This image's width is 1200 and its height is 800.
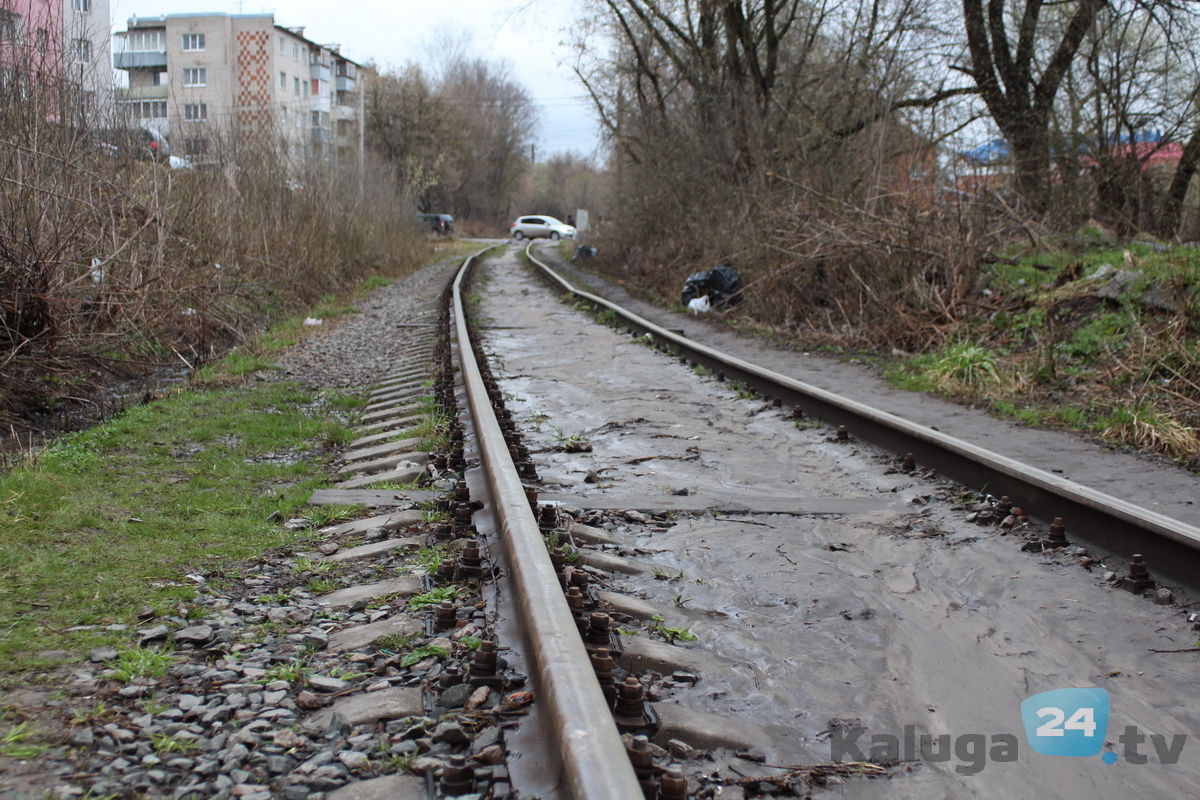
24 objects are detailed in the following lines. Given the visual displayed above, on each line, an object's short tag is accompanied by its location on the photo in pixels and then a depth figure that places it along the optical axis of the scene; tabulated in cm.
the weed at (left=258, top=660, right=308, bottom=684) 246
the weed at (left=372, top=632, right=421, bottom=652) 268
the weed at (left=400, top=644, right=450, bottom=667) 257
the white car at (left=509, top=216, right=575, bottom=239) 5862
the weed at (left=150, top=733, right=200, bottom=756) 207
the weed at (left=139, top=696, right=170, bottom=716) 224
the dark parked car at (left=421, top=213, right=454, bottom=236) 5054
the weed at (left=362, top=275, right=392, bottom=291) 1937
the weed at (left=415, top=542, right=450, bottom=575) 326
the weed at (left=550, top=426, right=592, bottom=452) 536
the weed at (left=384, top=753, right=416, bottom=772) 203
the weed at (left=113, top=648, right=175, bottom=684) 241
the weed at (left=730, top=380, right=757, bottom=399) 718
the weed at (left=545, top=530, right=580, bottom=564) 325
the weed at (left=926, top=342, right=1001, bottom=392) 741
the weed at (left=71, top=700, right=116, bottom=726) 215
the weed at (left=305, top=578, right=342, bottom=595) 320
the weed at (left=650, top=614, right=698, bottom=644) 283
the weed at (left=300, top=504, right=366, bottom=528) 400
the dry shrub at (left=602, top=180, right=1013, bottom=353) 965
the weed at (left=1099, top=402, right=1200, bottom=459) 530
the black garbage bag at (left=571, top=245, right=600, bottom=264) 2912
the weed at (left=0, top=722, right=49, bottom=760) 198
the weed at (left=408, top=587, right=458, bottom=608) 296
